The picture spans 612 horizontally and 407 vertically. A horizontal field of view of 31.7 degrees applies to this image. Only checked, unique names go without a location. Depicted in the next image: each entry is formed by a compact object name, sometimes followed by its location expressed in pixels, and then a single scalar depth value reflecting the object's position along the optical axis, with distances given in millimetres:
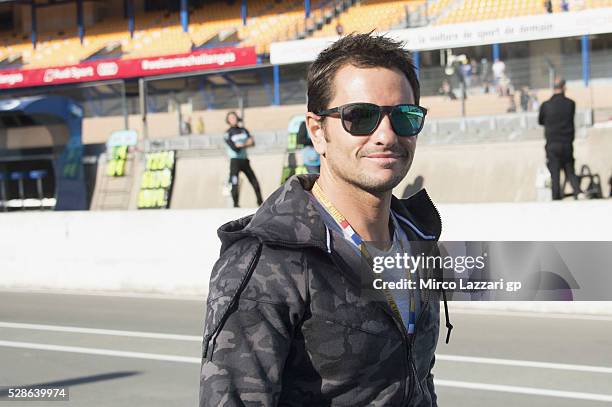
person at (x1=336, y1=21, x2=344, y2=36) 34303
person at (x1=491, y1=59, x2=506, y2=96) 20062
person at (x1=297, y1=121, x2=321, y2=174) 17812
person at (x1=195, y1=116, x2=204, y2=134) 23375
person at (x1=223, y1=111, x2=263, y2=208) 19359
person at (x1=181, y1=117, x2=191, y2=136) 23375
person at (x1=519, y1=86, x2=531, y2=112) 20141
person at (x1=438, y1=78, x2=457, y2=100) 20478
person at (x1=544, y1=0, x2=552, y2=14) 23238
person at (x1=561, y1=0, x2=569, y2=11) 22447
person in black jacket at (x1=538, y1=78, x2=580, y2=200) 16250
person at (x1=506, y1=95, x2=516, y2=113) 20219
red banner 33344
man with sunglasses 2205
